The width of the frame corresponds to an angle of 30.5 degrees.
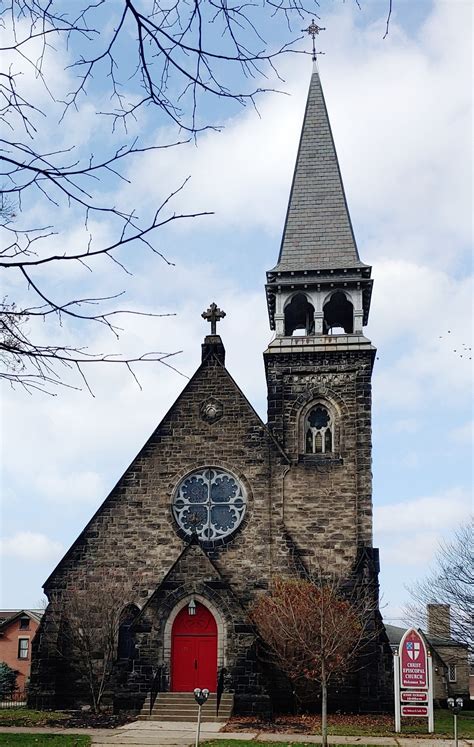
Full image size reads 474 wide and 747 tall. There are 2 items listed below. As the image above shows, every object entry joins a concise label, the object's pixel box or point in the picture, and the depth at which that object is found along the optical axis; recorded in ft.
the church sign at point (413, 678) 72.64
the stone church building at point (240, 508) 80.74
